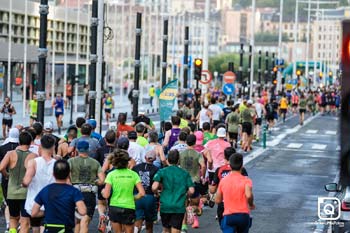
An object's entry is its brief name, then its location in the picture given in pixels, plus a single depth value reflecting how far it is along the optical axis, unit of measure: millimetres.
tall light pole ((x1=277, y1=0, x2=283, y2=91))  107544
